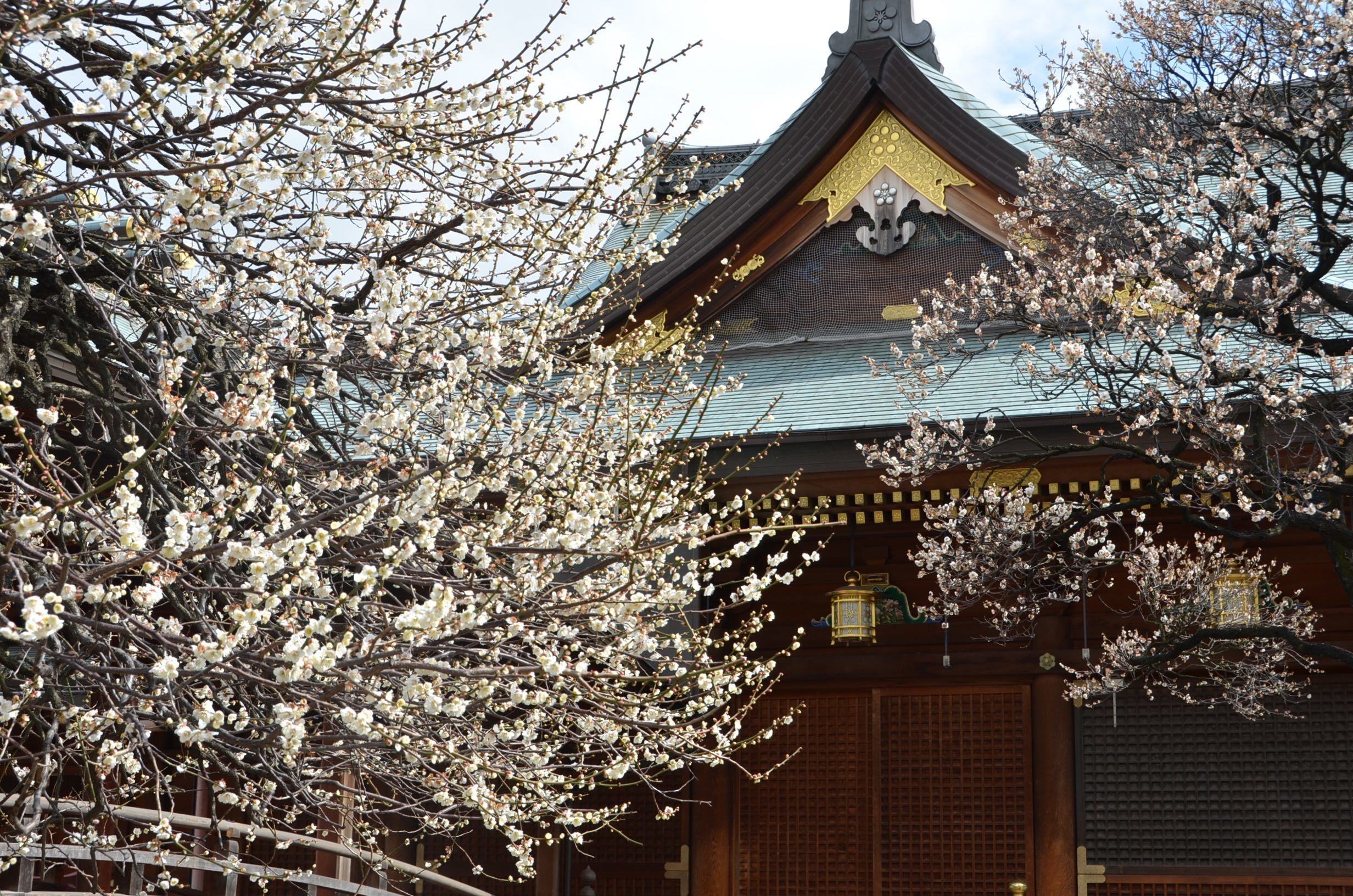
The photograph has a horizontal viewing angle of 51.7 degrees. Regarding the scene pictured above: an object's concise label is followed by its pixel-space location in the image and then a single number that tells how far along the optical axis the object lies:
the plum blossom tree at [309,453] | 3.92
